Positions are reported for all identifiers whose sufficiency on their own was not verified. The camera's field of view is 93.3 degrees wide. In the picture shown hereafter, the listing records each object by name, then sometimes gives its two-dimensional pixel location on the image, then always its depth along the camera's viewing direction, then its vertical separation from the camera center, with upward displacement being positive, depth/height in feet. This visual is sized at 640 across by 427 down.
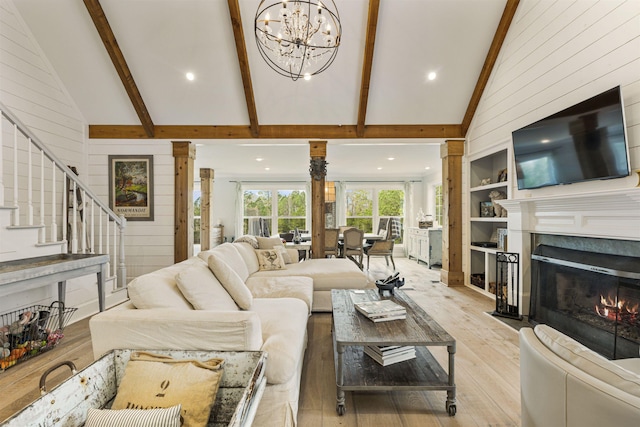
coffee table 5.68 -3.25
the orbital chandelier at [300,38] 7.91 +6.59
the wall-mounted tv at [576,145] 7.22 +1.90
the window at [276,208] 28.73 +0.48
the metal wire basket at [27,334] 7.66 -3.33
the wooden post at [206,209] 24.16 +0.33
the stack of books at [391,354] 6.46 -3.09
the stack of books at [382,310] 6.76 -2.26
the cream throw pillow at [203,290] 6.04 -1.63
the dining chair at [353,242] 19.07 -1.85
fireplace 7.30 -2.40
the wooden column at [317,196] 16.11 +0.92
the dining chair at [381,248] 20.32 -2.38
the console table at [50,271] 7.25 -1.56
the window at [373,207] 28.71 +0.57
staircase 8.46 -0.02
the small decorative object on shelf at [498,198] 13.68 +0.68
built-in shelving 15.10 -0.16
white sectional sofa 4.92 -1.95
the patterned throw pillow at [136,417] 3.55 -2.43
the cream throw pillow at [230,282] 7.17 -1.64
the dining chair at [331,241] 18.06 -1.69
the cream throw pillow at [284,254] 14.31 -1.99
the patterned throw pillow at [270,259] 13.00 -2.02
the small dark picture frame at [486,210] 14.51 +0.14
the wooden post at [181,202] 15.65 +0.58
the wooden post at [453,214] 15.80 -0.06
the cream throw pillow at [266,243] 14.57 -1.45
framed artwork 15.62 +1.31
